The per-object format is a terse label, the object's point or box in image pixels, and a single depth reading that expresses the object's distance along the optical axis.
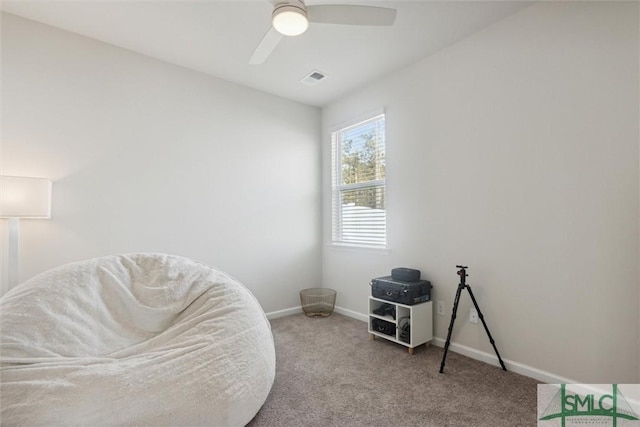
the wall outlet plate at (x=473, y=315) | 2.52
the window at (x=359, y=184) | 3.44
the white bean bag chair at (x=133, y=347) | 1.27
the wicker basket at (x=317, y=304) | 3.76
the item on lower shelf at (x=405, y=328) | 2.66
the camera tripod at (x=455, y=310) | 2.30
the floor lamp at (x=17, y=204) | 2.07
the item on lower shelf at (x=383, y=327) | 2.81
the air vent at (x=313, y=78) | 3.23
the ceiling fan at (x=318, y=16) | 1.67
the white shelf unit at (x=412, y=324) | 2.61
